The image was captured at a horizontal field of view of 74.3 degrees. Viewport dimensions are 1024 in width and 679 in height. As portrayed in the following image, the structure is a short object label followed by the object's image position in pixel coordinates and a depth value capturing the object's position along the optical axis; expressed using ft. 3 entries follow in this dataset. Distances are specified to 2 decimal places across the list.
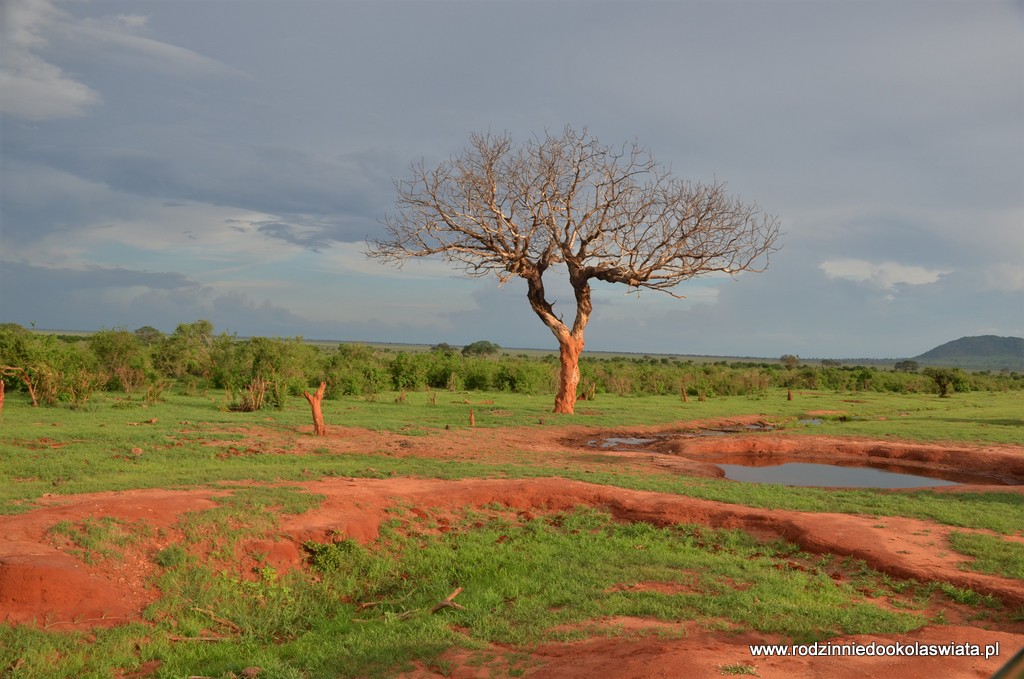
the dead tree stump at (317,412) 56.39
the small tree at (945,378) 138.31
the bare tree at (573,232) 75.87
